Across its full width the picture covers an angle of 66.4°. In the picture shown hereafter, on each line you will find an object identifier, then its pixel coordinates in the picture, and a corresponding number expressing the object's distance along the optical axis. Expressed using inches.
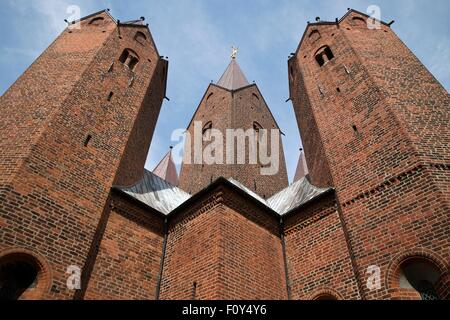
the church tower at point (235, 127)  630.3
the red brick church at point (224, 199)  269.9
